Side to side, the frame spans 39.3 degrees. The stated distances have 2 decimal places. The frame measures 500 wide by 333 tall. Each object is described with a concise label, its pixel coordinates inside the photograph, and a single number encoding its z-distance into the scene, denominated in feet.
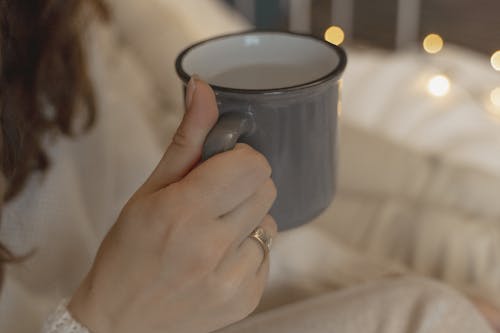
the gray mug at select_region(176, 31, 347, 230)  1.53
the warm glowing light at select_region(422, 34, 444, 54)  4.30
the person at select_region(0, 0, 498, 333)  1.51
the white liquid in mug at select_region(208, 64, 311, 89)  1.78
